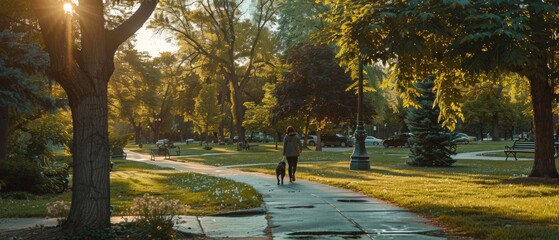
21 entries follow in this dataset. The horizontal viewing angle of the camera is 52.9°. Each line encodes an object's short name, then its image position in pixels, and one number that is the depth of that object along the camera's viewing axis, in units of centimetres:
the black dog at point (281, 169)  1688
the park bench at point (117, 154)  4001
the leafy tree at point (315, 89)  4828
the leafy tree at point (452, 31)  1064
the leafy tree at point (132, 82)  5409
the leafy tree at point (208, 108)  7588
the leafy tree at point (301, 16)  5306
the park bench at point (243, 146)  5613
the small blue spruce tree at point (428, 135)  2702
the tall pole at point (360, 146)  2308
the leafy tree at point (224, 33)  5384
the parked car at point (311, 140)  7250
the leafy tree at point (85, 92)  812
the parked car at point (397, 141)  6419
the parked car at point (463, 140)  7089
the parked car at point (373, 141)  7701
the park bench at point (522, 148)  2942
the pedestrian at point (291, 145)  1727
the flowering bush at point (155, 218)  776
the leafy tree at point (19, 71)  1398
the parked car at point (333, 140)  6894
